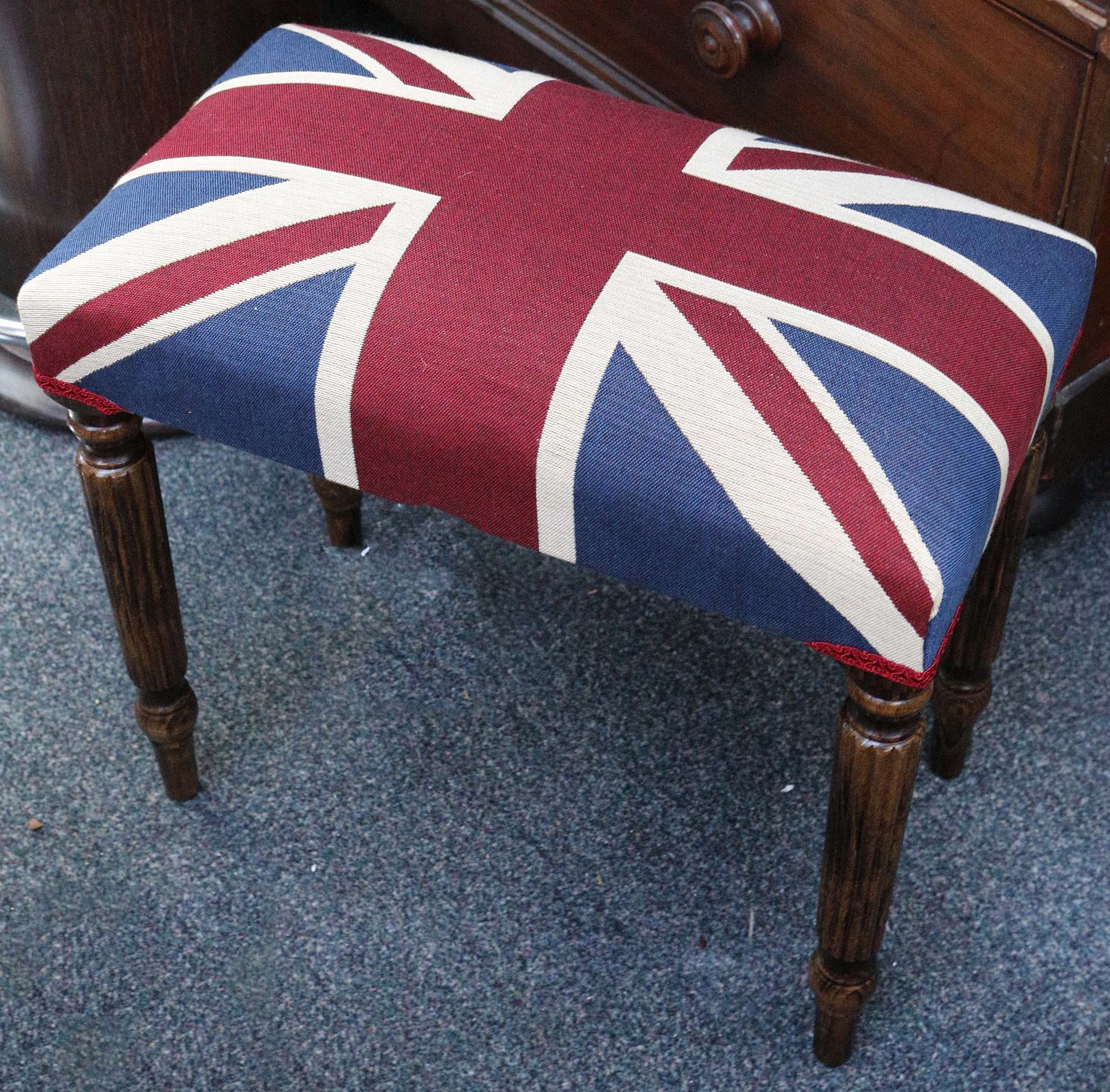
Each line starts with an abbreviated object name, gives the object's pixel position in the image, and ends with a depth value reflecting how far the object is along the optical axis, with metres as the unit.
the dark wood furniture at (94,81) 1.06
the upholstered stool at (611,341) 0.63
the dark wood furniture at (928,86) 0.83
